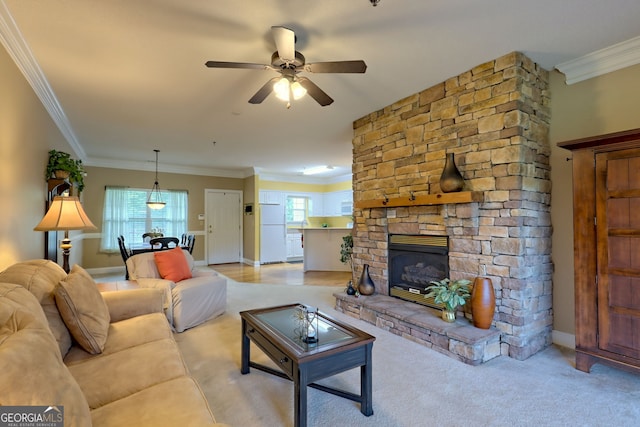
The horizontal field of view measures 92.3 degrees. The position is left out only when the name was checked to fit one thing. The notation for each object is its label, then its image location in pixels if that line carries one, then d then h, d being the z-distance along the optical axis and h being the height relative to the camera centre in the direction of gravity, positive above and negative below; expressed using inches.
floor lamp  100.2 +1.7
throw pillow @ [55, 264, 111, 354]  69.1 -21.3
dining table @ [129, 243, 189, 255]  203.5 -18.0
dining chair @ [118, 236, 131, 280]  190.7 -17.5
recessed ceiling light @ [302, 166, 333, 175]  306.2 +54.2
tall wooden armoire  85.0 -7.6
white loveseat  128.6 -30.9
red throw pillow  140.0 -20.0
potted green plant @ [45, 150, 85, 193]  139.8 +26.1
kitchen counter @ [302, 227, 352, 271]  275.1 -24.3
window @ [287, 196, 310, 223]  361.7 +17.0
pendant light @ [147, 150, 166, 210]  289.1 +25.7
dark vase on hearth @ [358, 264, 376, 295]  147.3 -29.8
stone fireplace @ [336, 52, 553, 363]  103.1 +11.2
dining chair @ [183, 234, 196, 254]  226.3 -15.8
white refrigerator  316.8 -12.4
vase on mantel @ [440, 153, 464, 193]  112.8 +16.5
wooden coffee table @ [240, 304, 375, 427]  64.4 -29.6
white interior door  319.9 -4.0
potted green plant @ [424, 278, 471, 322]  108.3 -26.1
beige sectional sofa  37.3 -25.8
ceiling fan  81.4 +42.7
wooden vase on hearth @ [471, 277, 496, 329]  103.6 -27.4
